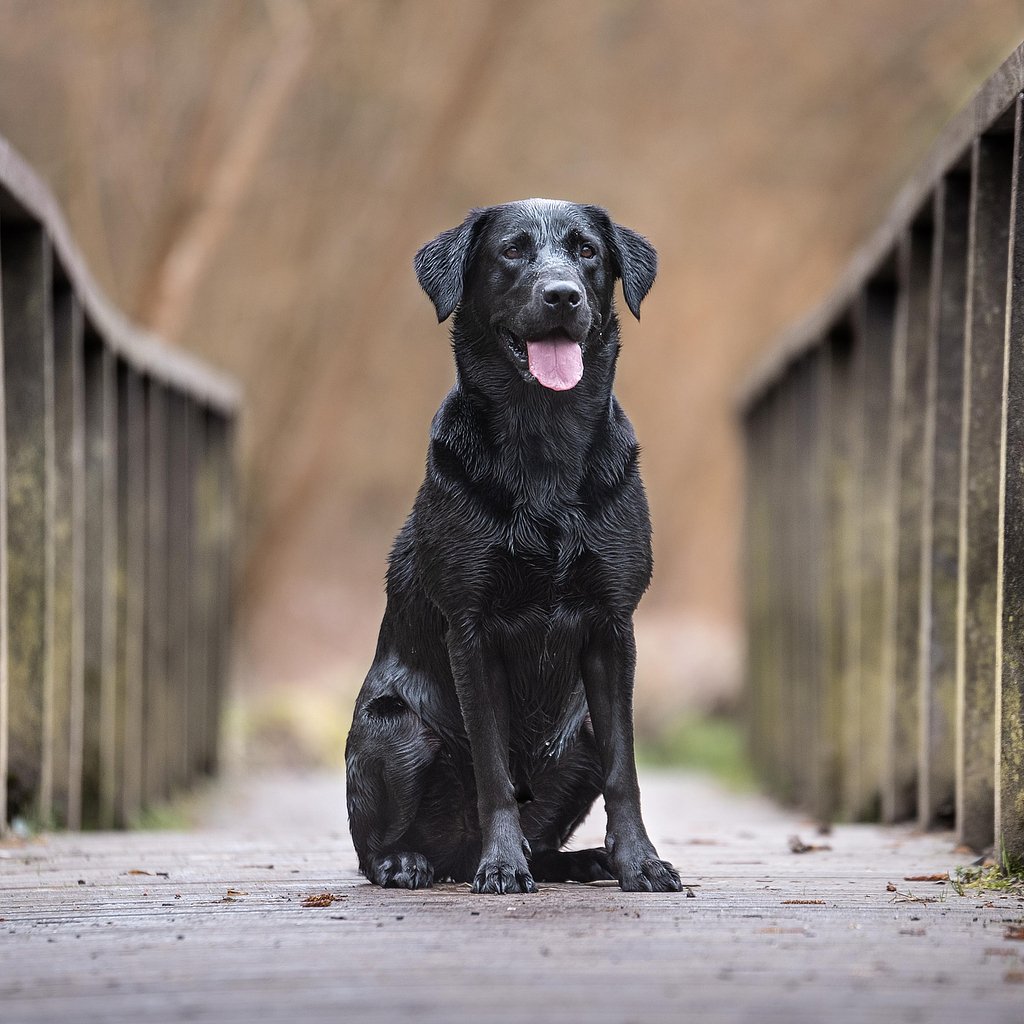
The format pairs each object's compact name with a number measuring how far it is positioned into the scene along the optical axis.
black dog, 8.34
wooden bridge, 6.02
